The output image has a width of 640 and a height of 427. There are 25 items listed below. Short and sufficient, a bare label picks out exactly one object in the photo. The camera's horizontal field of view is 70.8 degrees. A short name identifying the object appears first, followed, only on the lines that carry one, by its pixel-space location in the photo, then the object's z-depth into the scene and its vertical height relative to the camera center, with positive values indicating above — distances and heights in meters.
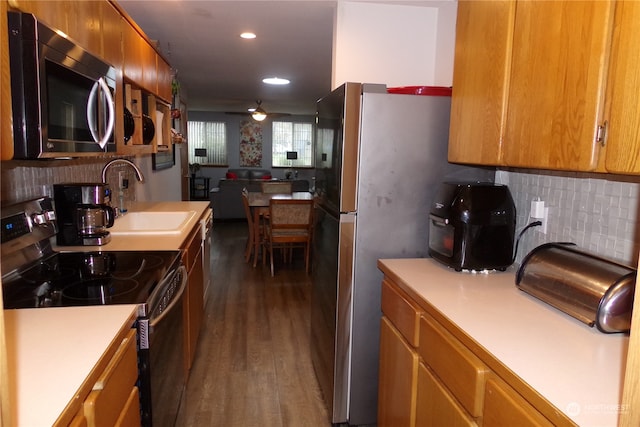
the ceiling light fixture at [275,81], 5.83 +1.01
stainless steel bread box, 1.21 -0.35
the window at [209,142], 11.56 +0.33
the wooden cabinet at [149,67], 2.65 +0.54
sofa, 8.38 -0.78
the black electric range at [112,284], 1.44 -0.46
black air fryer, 1.78 -0.25
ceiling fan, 7.43 +0.71
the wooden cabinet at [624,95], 1.02 +0.17
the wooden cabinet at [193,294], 2.41 -0.83
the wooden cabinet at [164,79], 3.13 +0.54
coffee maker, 2.03 -0.28
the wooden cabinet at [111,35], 1.93 +0.53
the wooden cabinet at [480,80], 1.56 +0.31
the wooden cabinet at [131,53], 2.25 +0.52
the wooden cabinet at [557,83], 1.15 +0.23
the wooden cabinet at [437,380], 1.03 -0.62
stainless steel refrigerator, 2.03 -0.19
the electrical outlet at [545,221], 1.81 -0.22
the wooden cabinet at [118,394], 1.00 -0.60
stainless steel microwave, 1.18 +0.17
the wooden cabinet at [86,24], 1.55 +0.47
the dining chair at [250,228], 5.14 -0.83
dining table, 5.10 -0.63
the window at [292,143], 11.90 +0.38
